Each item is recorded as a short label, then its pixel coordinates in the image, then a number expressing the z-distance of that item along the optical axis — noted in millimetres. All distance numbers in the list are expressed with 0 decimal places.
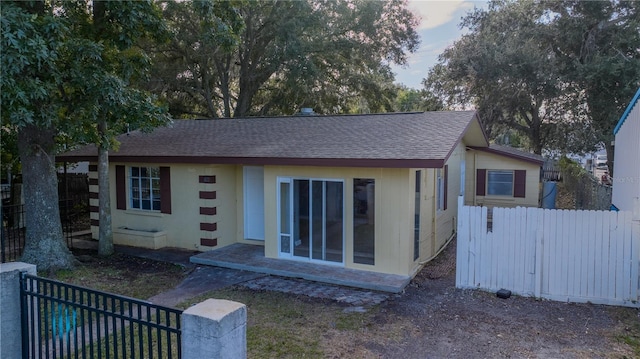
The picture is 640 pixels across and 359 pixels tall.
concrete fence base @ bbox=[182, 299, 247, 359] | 3100
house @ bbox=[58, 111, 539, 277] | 8305
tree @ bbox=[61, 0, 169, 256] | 7773
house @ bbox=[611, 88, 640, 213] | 8203
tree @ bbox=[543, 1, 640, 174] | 20891
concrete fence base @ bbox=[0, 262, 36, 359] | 4398
